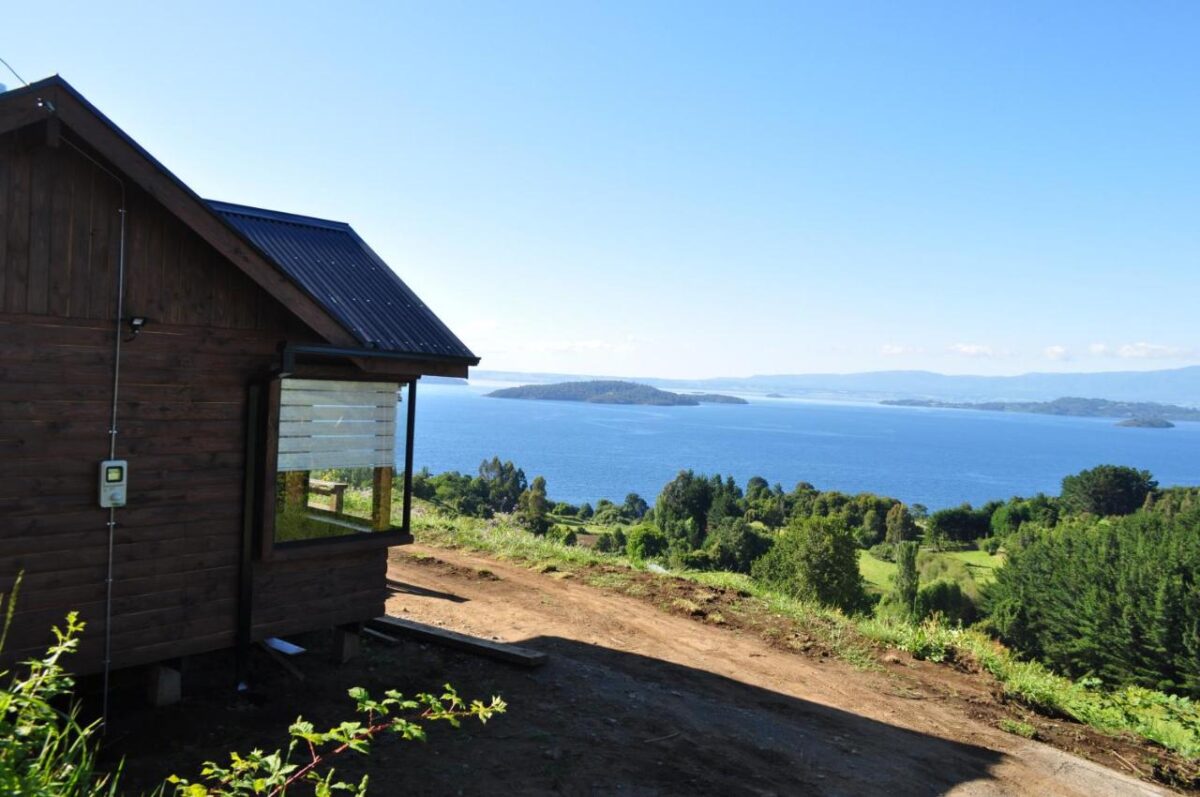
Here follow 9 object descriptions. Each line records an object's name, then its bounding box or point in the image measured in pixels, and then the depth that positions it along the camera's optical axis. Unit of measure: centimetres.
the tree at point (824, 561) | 4491
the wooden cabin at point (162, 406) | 636
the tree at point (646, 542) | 5877
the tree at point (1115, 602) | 3666
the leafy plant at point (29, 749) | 302
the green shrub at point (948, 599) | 6688
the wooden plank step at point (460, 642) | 931
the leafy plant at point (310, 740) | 314
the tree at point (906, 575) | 6525
